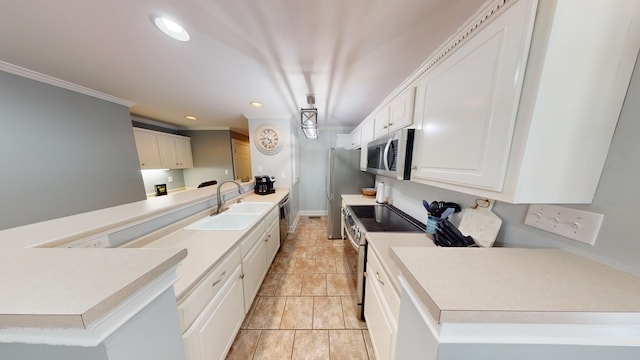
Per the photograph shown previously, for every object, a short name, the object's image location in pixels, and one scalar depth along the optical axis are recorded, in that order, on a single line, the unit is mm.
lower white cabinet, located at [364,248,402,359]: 935
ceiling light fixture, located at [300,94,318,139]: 2166
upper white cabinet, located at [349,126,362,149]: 2764
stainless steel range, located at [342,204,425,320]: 1449
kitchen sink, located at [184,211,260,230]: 1695
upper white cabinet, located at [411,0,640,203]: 550
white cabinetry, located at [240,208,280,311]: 1521
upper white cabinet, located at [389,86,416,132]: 1311
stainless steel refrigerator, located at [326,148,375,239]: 2910
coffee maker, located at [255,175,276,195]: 2852
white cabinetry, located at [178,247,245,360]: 882
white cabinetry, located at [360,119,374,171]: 2262
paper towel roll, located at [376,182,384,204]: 2355
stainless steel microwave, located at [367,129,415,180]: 1277
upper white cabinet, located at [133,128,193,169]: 3271
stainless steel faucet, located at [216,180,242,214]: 1952
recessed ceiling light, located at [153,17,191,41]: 1069
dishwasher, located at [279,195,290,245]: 2666
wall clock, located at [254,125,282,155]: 3126
